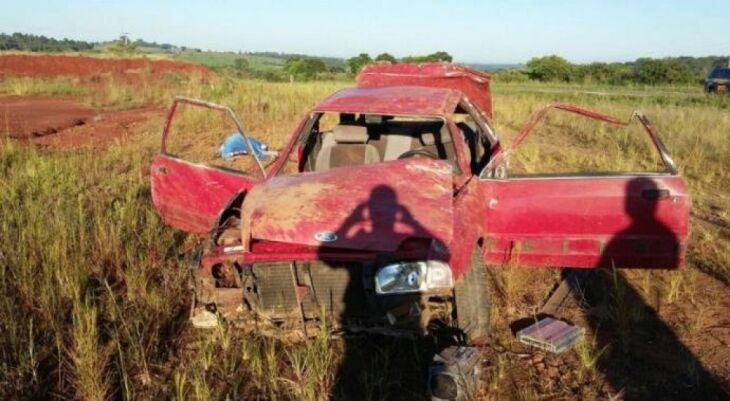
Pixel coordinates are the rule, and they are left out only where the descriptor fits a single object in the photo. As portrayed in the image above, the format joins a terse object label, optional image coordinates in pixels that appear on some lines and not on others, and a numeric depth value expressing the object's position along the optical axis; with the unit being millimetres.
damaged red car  3176
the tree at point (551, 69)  43772
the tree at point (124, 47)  42750
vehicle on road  24141
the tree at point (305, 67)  42900
